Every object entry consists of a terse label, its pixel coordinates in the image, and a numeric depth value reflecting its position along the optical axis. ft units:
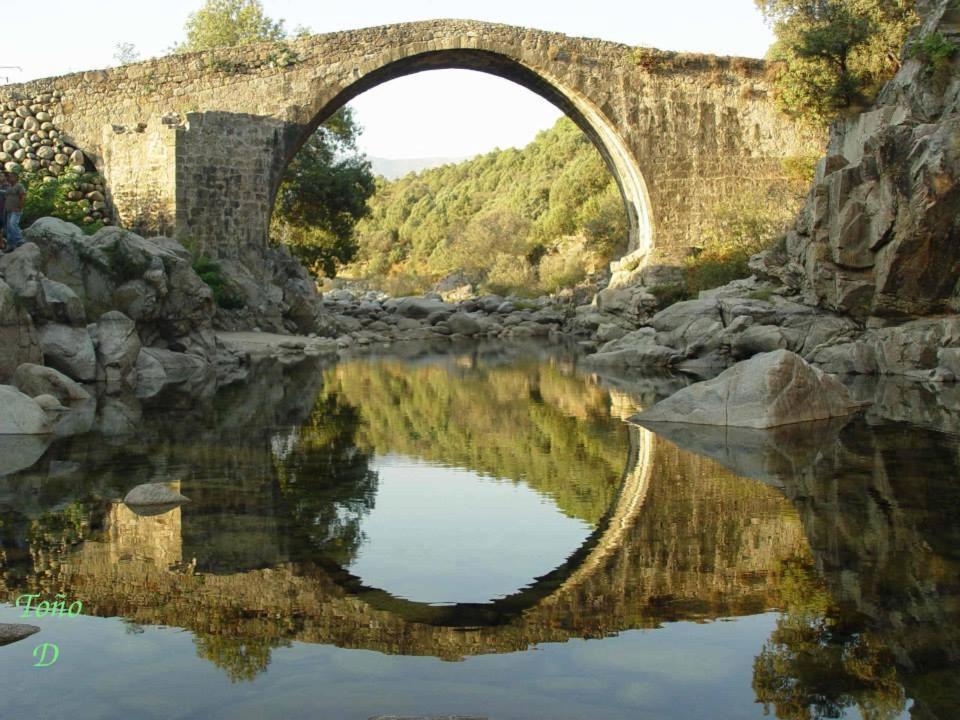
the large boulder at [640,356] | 57.77
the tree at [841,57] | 78.84
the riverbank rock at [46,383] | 36.27
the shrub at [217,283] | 70.28
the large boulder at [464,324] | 95.35
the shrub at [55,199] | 65.21
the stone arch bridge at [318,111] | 76.33
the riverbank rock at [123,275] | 49.62
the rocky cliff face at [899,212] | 47.32
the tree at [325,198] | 94.02
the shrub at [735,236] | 79.46
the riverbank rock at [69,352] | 42.37
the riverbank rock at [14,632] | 12.94
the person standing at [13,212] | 48.11
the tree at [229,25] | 111.14
